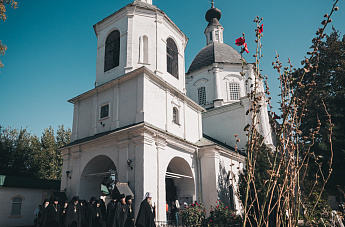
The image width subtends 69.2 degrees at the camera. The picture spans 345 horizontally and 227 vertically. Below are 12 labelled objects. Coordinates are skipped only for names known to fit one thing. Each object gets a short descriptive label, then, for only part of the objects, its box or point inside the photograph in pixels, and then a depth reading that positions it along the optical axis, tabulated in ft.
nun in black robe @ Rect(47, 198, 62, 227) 35.06
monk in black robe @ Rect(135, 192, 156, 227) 27.03
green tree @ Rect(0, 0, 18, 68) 32.82
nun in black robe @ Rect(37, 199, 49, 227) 34.63
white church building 41.86
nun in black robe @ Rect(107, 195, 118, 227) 28.34
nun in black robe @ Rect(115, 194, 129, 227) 28.52
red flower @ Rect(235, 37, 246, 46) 7.41
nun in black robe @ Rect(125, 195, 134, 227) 29.57
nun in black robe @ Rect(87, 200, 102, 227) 35.47
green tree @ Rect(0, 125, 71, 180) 81.10
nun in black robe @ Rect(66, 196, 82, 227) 34.66
